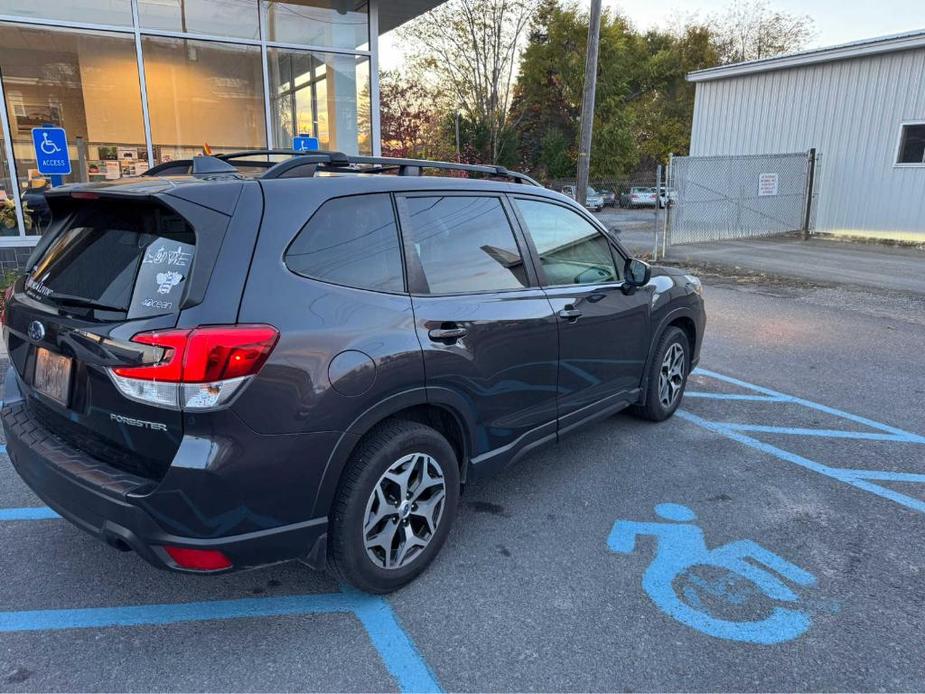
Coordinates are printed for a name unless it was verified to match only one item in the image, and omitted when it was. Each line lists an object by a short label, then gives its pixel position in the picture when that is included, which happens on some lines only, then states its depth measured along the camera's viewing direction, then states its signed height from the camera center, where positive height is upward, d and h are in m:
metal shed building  15.45 +1.65
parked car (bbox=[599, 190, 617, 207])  34.88 -0.66
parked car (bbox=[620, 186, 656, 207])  33.84 -0.56
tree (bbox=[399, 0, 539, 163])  31.38 +6.21
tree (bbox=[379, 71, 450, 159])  32.94 +3.30
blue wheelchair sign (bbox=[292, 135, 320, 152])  11.00 +0.64
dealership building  9.16 +1.56
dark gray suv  2.22 -0.66
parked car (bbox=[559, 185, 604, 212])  30.70 -0.76
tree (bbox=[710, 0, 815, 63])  43.47 +9.54
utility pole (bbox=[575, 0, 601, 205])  13.37 +1.57
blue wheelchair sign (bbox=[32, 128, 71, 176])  8.72 +0.37
